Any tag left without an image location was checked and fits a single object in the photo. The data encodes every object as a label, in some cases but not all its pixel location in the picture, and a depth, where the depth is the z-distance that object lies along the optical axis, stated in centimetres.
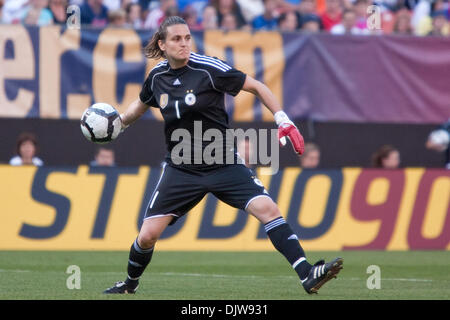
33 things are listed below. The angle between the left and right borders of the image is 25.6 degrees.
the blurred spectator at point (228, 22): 1623
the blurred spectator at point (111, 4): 1675
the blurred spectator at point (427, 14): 1761
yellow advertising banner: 1373
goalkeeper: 827
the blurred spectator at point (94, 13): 1619
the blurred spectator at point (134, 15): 1634
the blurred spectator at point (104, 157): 1485
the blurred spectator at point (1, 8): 1582
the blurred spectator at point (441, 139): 1529
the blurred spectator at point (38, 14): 1543
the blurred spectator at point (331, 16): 1709
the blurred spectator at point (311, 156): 1511
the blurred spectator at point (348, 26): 1642
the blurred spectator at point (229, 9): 1673
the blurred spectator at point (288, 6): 1747
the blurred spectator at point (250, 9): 1705
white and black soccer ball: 872
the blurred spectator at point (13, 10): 1584
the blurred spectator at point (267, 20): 1692
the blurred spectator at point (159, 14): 1613
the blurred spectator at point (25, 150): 1443
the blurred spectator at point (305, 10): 1672
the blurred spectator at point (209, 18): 1634
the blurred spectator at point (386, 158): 1505
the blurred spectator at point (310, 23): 1641
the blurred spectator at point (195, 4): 1731
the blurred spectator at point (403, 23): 1691
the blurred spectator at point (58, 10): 1562
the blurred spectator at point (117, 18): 1556
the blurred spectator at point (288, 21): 1652
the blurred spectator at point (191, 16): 1603
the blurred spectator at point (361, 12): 1689
